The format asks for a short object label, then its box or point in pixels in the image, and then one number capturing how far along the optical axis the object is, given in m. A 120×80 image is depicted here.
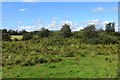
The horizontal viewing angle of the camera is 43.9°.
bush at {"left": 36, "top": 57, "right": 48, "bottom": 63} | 7.98
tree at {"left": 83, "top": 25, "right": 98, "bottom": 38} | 15.65
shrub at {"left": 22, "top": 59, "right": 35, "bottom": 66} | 7.66
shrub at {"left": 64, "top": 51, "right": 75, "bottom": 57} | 9.41
